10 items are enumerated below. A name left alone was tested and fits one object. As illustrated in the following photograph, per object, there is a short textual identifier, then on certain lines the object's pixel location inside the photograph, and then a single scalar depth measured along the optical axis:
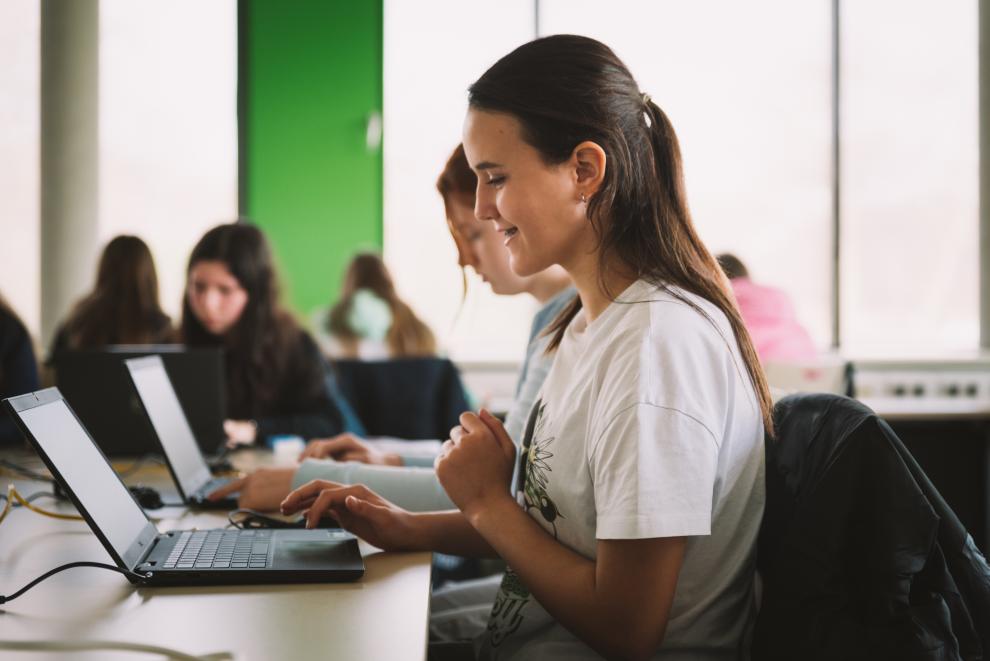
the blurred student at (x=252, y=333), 2.62
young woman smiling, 0.92
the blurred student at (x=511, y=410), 1.46
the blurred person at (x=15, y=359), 2.52
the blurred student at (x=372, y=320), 4.43
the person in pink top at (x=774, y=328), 3.31
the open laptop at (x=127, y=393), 1.96
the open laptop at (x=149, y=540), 1.00
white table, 0.82
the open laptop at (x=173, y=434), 1.51
